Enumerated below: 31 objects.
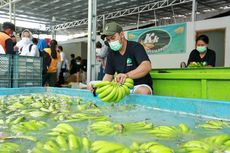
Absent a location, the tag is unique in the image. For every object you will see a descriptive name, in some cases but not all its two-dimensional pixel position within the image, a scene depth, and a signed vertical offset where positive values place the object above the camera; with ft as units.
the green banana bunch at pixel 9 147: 4.11 -1.21
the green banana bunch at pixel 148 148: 3.95 -1.18
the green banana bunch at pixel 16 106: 8.78 -1.22
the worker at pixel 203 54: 14.60 +0.92
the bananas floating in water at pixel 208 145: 4.27 -1.21
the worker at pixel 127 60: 10.46 +0.42
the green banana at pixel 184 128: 5.84 -1.24
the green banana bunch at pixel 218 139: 4.70 -1.20
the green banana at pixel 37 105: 9.29 -1.20
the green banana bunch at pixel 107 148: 4.01 -1.16
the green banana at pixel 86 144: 4.34 -1.21
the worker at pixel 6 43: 16.20 +1.56
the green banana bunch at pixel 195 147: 4.23 -1.21
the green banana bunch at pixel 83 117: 7.09 -1.25
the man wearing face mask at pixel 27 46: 18.85 +1.61
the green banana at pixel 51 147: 4.20 -1.21
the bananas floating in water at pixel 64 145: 4.25 -1.22
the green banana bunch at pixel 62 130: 5.38 -1.21
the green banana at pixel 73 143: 4.39 -1.18
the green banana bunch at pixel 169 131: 5.50 -1.26
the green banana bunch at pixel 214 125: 6.34 -1.27
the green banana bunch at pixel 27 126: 5.76 -1.24
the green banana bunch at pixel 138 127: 5.97 -1.27
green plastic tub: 9.90 -0.51
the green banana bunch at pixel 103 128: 5.61 -1.23
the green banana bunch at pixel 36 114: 7.66 -1.24
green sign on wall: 30.27 +3.80
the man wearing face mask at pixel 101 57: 19.99 +1.01
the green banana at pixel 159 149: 3.89 -1.13
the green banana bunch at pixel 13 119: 6.55 -1.24
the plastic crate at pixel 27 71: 16.30 -0.09
